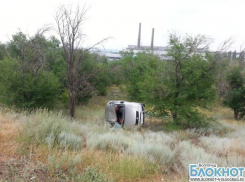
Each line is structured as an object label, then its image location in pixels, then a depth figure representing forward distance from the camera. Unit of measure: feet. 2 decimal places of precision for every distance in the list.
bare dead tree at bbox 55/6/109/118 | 41.16
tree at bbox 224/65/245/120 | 61.26
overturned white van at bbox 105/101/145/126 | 40.60
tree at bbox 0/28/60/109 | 45.21
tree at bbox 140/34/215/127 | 41.04
